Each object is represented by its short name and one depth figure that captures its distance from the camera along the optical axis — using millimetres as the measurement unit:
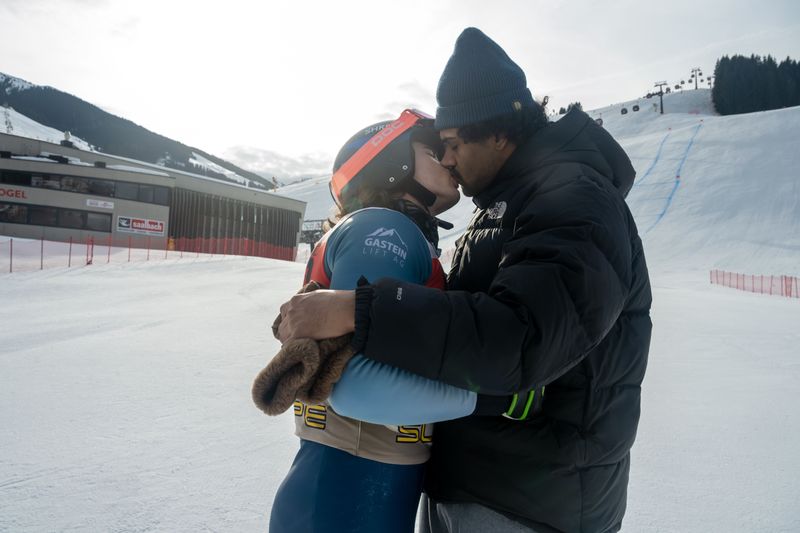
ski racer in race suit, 1060
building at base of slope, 30281
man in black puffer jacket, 979
